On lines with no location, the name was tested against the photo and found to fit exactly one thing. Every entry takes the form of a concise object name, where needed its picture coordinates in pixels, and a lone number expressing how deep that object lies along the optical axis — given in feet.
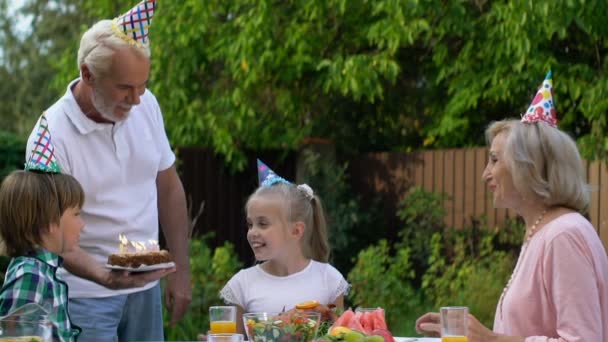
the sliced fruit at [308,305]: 19.83
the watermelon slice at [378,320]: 18.34
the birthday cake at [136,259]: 20.66
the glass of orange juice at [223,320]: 19.27
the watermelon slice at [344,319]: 18.37
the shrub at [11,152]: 52.85
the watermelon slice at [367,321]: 18.23
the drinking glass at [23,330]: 12.98
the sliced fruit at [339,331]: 16.77
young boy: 18.29
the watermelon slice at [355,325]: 17.92
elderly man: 22.10
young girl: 24.27
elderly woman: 18.05
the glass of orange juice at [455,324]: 16.98
